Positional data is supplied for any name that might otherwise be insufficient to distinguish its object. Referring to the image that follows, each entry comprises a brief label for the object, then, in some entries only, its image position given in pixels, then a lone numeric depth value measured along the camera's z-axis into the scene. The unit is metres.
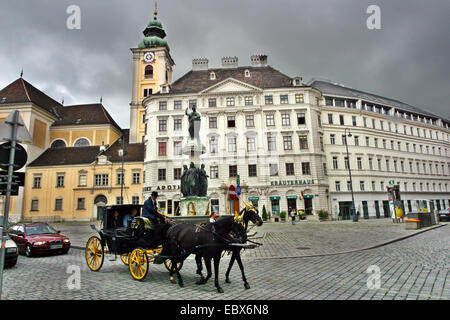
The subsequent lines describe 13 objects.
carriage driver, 7.32
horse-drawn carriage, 7.00
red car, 11.12
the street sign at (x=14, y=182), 4.96
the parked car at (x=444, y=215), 29.27
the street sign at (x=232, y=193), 10.35
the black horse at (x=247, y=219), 6.23
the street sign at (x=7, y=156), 5.02
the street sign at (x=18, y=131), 5.04
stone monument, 14.19
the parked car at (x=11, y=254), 8.58
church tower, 49.06
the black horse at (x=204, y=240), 6.18
